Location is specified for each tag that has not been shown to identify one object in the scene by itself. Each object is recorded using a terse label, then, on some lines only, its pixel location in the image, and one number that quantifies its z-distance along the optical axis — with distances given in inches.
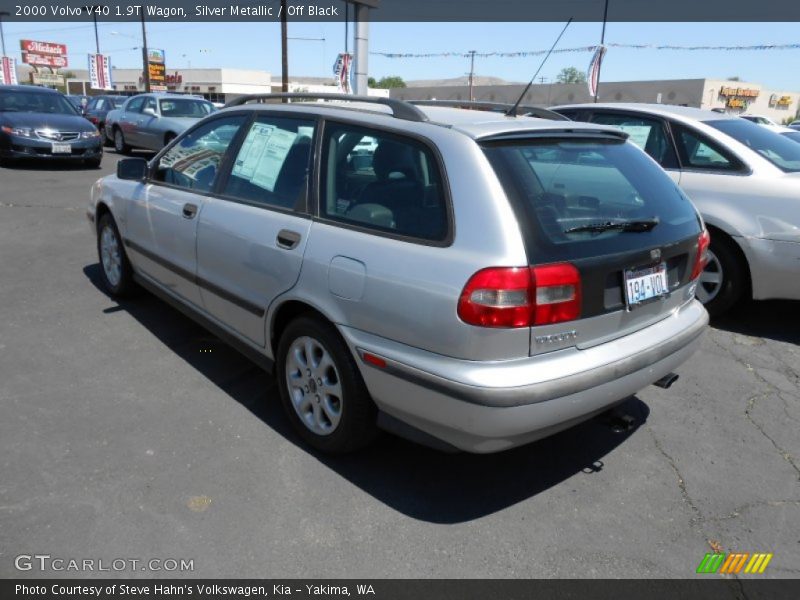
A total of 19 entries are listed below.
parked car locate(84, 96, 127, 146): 816.9
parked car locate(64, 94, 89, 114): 980.9
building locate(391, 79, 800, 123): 2145.7
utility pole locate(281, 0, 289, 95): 863.7
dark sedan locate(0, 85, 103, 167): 473.1
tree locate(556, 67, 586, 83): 3122.5
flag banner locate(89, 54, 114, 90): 1656.0
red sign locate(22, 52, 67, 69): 2736.2
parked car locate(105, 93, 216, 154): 567.5
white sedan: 186.7
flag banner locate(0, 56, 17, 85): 1806.1
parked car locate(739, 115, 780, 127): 1031.0
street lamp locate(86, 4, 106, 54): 1961.1
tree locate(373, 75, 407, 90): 4973.9
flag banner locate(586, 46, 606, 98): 1048.8
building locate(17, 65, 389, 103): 2839.6
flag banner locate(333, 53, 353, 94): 881.5
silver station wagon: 94.9
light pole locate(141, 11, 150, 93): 1466.5
